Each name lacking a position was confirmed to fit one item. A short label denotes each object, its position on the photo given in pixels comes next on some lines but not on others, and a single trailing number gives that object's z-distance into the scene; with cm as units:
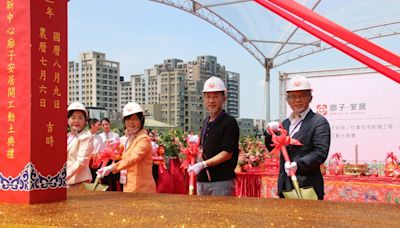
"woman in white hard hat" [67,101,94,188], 303
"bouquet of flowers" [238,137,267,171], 567
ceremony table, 457
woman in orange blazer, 298
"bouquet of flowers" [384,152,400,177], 490
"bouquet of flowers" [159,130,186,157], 587
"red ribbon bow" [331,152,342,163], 583
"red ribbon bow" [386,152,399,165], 523
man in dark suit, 251
